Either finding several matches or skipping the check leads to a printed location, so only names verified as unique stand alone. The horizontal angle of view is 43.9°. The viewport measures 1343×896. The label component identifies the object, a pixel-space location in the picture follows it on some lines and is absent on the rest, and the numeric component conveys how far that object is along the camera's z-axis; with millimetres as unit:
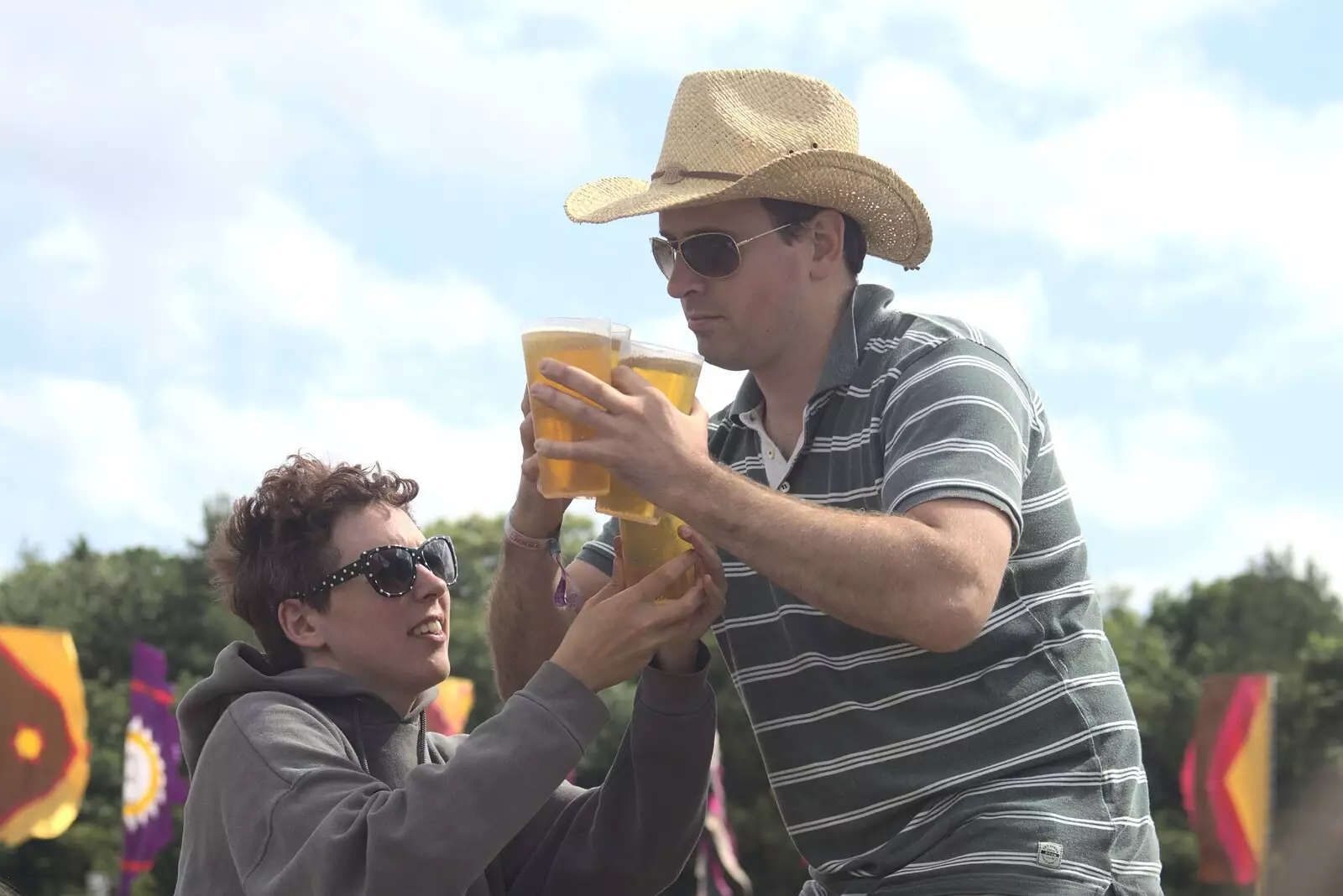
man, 3363
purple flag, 26891
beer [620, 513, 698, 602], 3840
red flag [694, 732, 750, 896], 32109
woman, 3463
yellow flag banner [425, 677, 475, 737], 29408
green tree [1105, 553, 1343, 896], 46688
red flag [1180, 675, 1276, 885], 21438
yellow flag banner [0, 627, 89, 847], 24672
